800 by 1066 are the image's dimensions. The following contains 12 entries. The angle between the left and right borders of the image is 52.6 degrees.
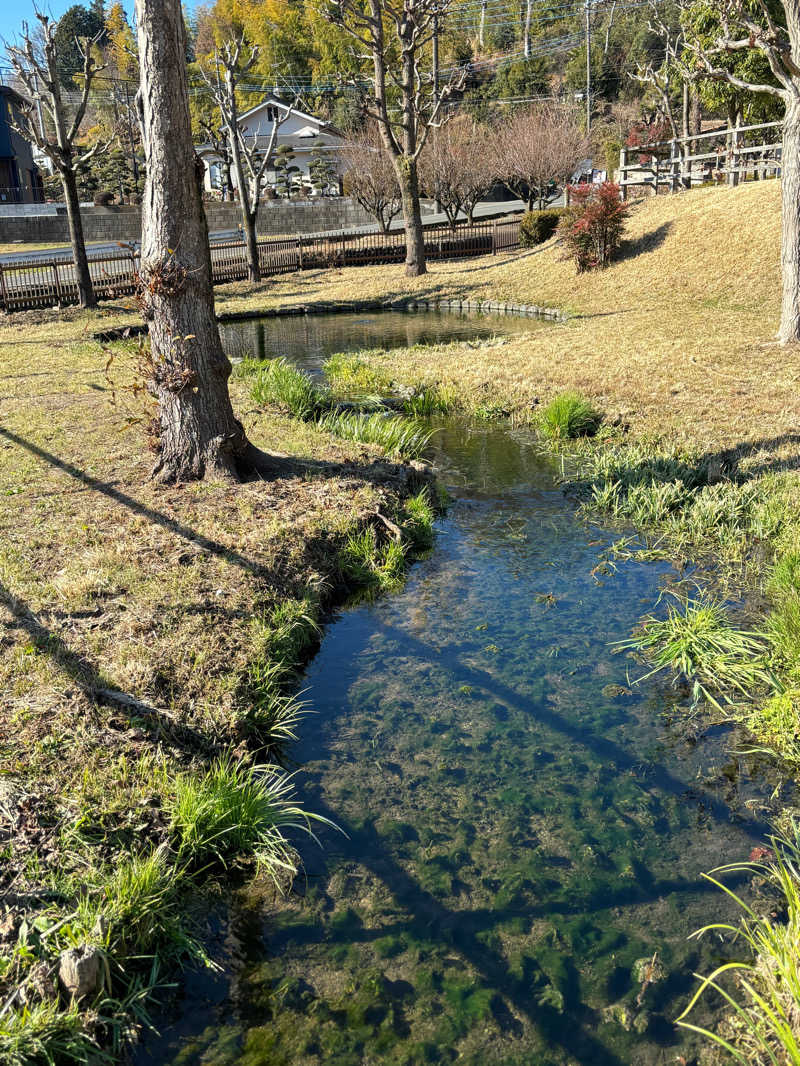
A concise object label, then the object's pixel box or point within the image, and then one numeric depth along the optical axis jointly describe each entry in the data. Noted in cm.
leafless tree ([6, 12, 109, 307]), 1688
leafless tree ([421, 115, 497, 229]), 3578
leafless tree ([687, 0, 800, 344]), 1155
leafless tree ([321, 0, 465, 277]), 2216
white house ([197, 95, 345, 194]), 5581
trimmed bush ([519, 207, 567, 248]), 2766
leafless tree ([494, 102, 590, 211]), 3562
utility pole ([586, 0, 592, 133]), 4829
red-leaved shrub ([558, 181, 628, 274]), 2092
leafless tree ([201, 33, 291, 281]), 2444
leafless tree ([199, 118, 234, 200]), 2581
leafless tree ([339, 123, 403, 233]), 3650
